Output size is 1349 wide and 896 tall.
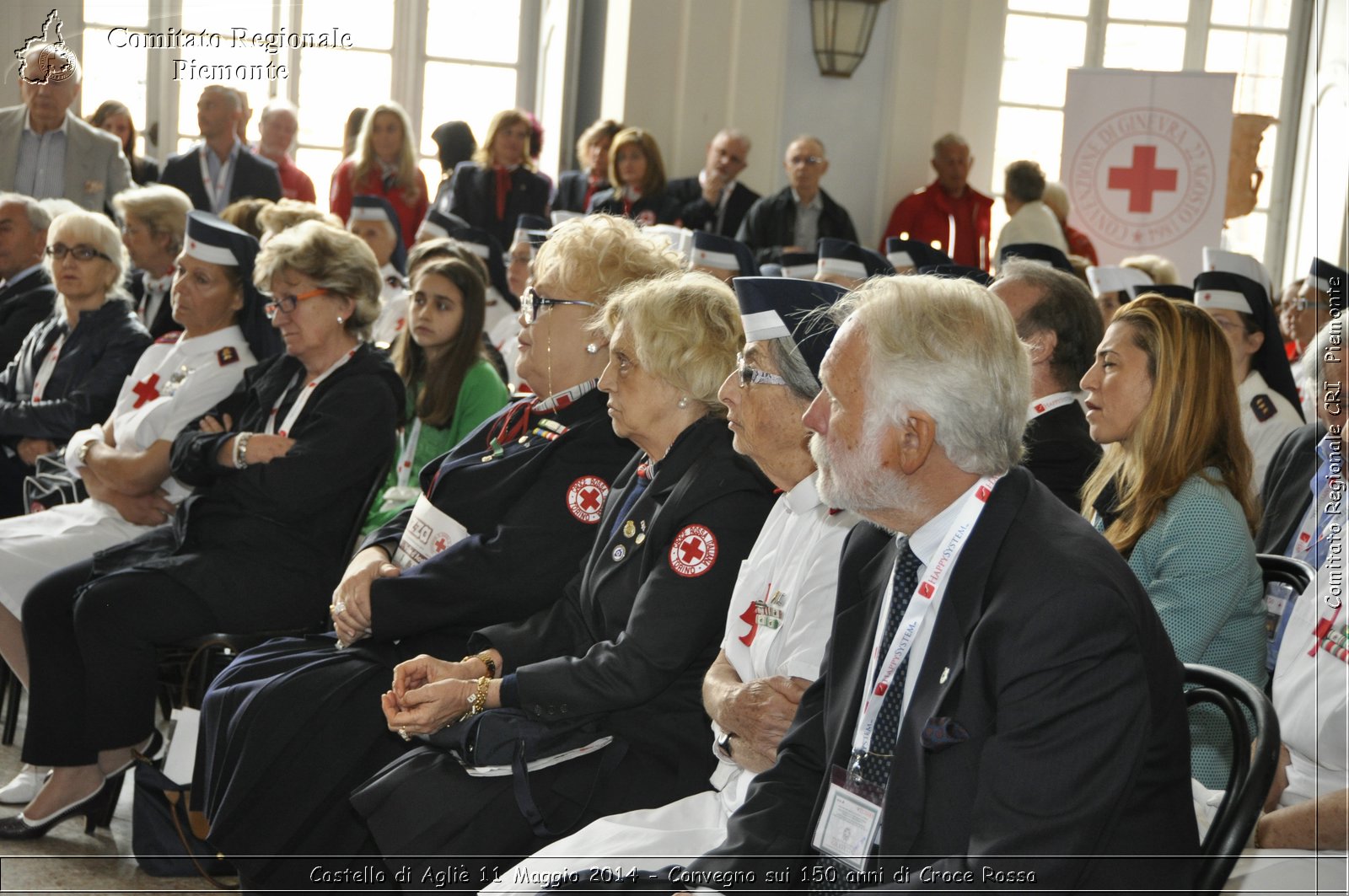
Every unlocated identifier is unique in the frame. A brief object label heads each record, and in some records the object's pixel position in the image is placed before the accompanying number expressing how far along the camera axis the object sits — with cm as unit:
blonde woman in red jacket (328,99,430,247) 644
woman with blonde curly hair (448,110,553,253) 739
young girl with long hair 409
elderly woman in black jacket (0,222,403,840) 322
